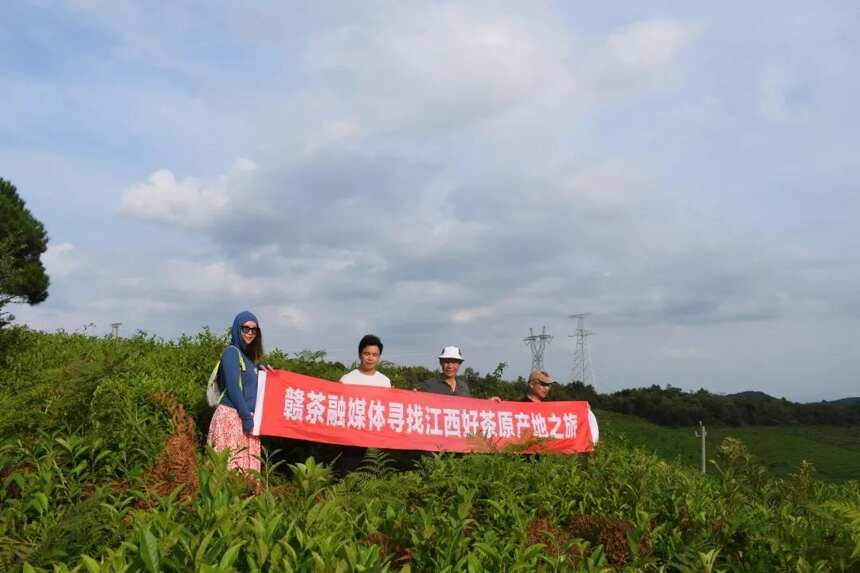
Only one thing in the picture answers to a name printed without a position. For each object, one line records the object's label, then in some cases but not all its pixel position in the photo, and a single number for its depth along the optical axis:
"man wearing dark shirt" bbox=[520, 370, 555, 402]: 8.34
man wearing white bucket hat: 7.86
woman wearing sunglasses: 6.38
